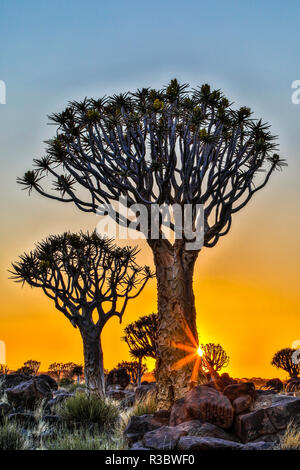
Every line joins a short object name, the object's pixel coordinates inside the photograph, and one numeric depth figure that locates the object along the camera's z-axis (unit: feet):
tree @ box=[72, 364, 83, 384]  123.10
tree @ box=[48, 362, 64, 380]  140.77
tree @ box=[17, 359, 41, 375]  119.24
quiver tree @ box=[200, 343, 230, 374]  78.45
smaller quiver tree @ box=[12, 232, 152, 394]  52.90
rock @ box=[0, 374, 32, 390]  52.75
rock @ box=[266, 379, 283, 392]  80.51
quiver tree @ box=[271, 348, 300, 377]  100.17
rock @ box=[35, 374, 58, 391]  53.56
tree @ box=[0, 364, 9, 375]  76.89
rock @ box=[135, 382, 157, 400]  43.35
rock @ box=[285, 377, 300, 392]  66.99
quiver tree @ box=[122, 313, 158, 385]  83.95
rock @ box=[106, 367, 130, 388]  91.66
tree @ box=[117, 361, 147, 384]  98.02
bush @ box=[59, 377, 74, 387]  107.34
